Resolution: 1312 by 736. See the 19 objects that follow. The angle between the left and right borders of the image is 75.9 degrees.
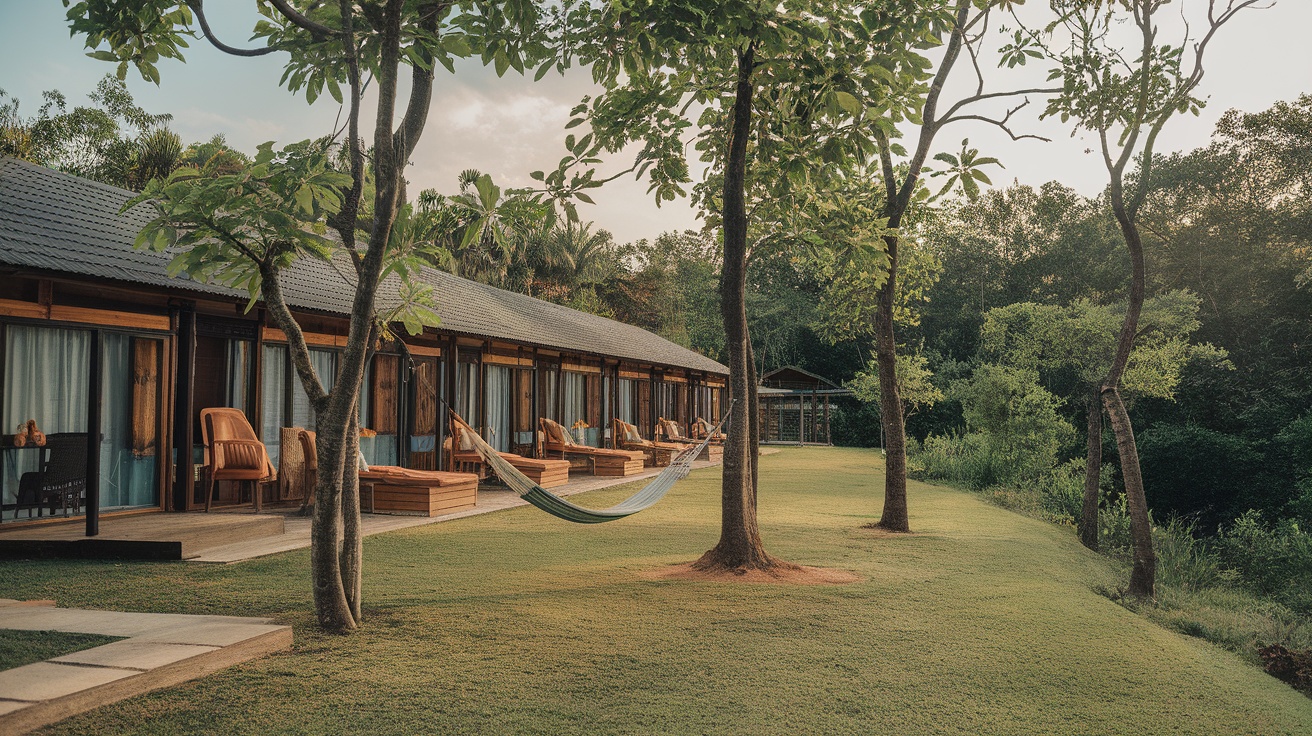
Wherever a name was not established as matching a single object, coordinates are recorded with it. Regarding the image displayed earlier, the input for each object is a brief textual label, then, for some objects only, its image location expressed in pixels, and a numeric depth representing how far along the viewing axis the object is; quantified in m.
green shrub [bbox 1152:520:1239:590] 12.38
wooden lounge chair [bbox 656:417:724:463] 23.05
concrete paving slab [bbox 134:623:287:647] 4.18
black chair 7.51
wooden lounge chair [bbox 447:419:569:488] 12.83
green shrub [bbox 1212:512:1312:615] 14.54
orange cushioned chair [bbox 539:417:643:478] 16.36
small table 7.47
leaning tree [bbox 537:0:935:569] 5.17
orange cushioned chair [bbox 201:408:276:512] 8.86
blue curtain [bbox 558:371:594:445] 18.66
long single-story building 7.54
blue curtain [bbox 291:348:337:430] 10.84
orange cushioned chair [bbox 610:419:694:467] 20.08
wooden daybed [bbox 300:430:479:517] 10.20
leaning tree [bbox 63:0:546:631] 4.38
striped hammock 6.18
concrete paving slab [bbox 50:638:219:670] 3.77
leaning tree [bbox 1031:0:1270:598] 8.19
